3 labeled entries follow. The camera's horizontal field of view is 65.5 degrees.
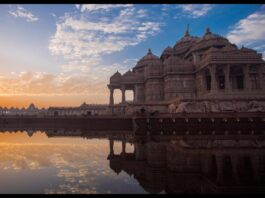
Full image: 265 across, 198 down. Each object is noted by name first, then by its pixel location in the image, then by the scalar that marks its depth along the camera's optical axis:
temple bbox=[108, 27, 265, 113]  31.01
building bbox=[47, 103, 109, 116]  60.26
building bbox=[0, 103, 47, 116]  91.14
